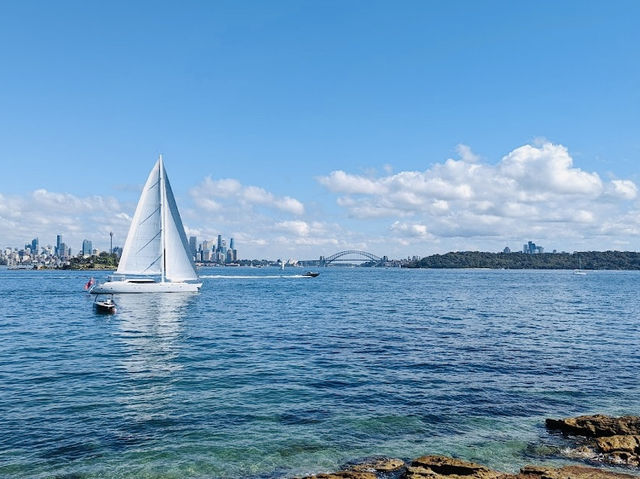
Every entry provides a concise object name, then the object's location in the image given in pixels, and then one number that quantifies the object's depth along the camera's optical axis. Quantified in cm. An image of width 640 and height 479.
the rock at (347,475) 1451
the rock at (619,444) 1680
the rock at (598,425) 1828
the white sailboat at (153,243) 8812
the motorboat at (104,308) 6162
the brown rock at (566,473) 1423
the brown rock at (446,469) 1453
